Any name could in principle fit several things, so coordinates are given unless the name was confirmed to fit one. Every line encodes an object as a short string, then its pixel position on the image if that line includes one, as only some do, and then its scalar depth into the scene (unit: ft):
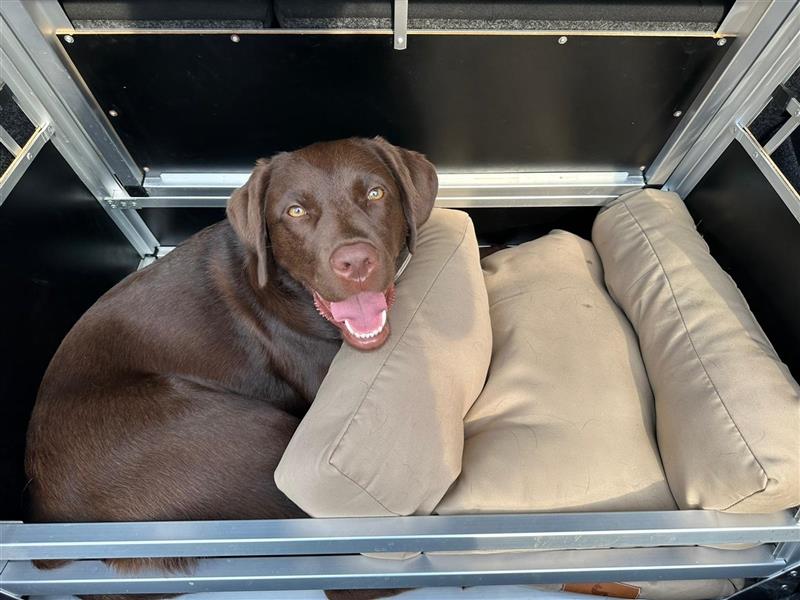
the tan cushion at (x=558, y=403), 1.39
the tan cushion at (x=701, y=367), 1.27
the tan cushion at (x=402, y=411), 1.22
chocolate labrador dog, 1.40
